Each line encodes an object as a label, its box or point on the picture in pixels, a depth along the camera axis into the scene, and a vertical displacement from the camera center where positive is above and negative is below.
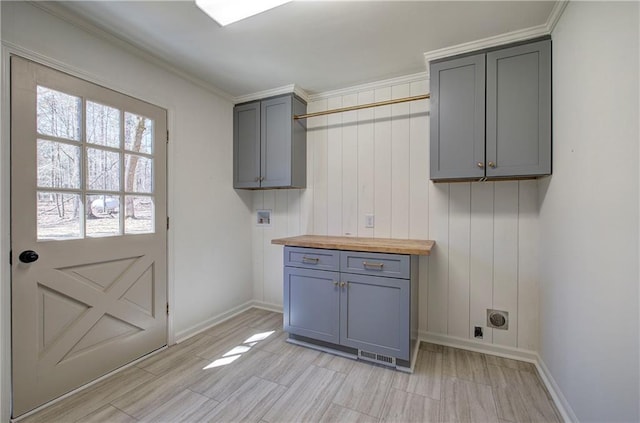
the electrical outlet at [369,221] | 2.76 -0.11
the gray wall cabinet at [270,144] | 2.86 +0.70
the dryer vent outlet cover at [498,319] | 2.26 -0.89
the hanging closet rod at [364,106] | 2.35 +0.97
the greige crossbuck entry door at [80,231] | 1.60 -0.15
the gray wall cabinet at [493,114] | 1.89 +0.70
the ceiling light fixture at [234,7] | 1.67 +1.24
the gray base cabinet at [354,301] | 2.06 -0.73
